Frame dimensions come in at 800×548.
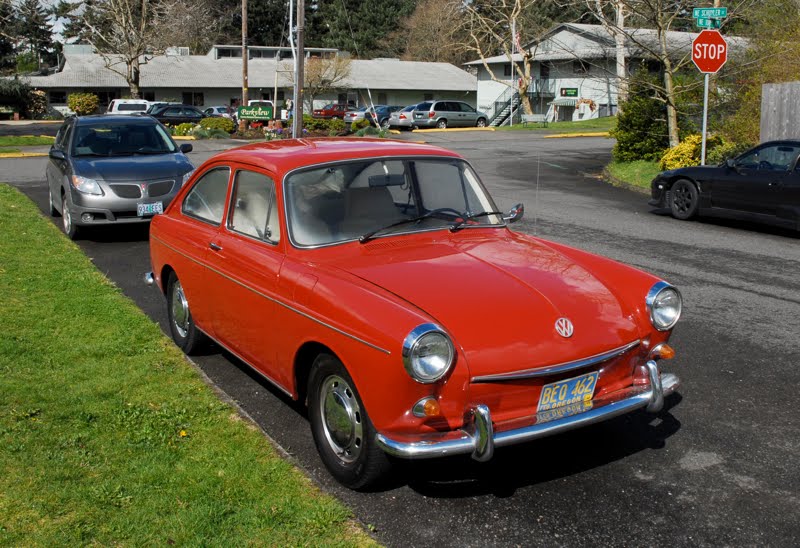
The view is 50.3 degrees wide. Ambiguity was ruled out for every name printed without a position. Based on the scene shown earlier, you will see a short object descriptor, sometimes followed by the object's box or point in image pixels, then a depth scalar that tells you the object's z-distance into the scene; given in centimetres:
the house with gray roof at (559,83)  5138
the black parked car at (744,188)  1214
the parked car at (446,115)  4728
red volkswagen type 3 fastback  398
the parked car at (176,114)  4538
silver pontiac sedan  1161
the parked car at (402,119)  4691
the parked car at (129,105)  4301
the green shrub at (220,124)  3850
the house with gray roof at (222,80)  6450
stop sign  1593
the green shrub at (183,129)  3850
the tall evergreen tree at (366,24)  8238
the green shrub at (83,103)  5578
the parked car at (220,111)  5433
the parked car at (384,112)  5022
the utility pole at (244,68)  3972
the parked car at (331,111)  5492
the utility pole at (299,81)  2761
